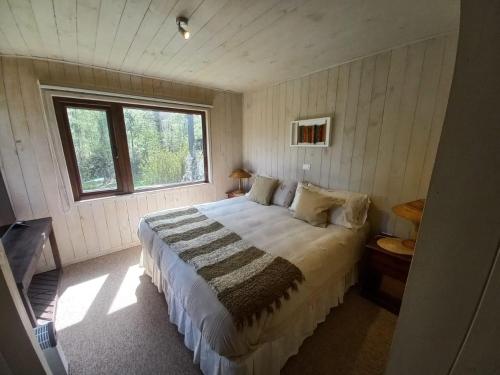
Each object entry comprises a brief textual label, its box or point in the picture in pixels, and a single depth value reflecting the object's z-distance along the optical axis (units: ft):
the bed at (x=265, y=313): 3.46
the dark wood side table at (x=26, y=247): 4.23
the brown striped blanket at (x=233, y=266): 3.60
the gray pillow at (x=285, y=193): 8.56
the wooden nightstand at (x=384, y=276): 5.44
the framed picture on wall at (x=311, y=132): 7.82
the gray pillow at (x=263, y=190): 8.87
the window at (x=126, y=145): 7.72
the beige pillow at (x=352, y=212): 6.59
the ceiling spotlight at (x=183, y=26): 4.52
